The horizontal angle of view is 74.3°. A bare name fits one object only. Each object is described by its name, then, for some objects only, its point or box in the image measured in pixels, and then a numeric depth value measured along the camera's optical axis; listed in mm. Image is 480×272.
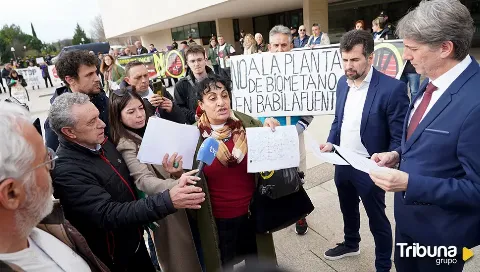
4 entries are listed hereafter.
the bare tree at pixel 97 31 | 79500
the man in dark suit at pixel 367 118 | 2103
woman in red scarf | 2006
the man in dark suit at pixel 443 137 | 1342
